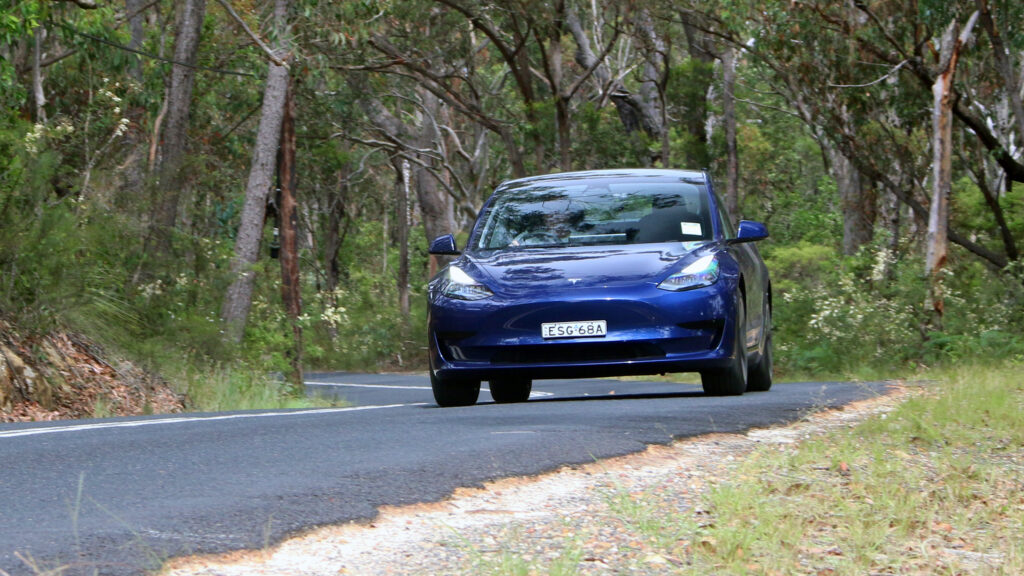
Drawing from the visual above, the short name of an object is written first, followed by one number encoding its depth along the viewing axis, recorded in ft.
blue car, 57.91
